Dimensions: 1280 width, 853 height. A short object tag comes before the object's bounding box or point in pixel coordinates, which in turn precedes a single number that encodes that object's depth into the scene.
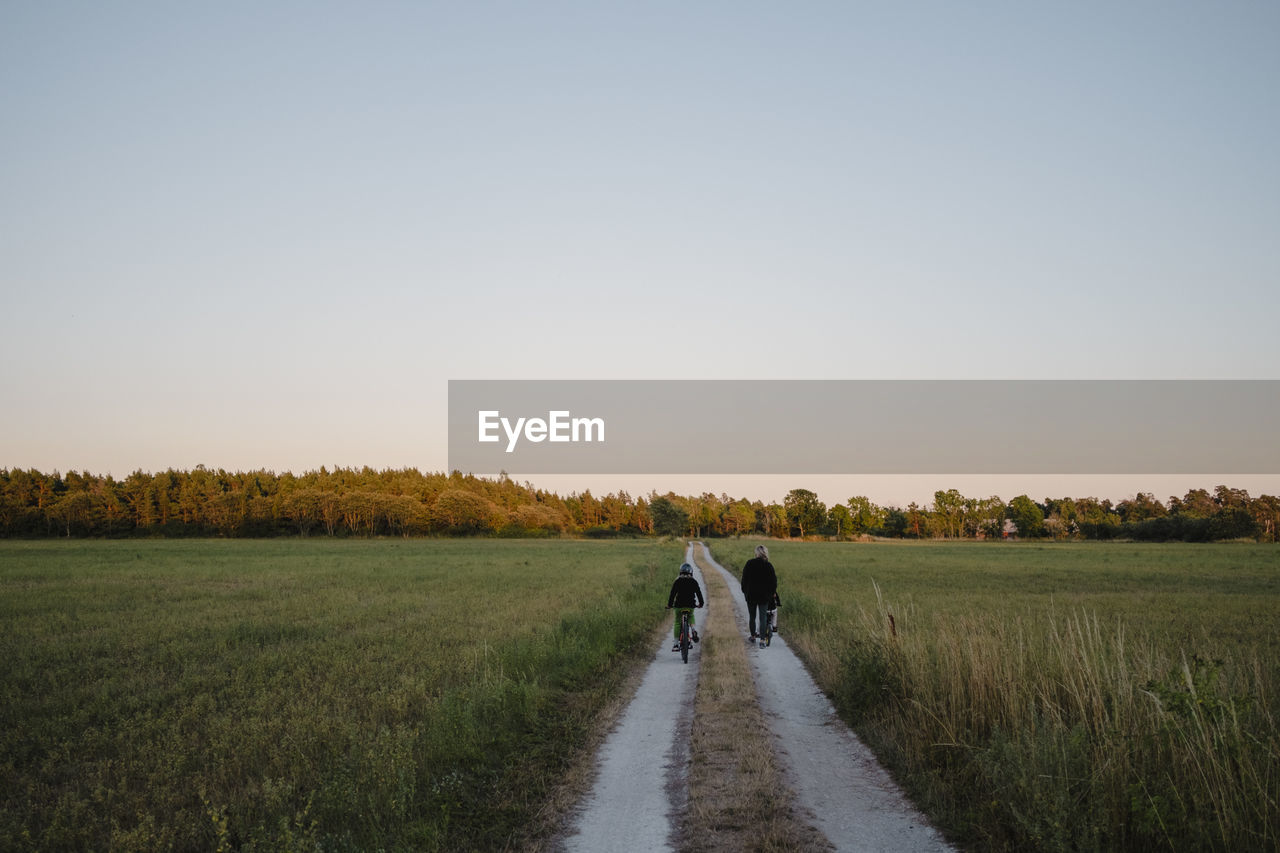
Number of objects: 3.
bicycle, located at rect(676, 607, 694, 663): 14.66
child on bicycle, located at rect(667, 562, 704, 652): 14.97
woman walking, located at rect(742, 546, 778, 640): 15.76
